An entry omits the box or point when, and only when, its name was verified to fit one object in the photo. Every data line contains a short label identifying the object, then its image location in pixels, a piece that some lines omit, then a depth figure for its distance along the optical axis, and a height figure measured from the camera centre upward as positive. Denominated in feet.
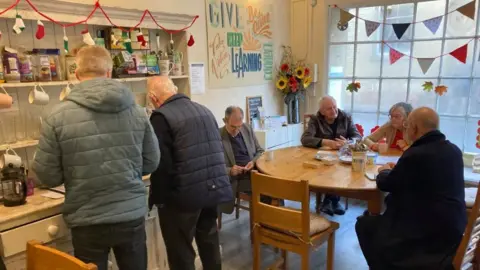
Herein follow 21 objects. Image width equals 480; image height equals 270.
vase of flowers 13.87 -0.42
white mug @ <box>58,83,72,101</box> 7.34 -0.33
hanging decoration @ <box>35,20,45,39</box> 6.70 +0.80
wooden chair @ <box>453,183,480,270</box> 5.65 -2.79
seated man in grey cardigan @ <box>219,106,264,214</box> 9.62 -2.09
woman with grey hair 9.95 -1.69
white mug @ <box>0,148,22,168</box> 6.48 -1.47
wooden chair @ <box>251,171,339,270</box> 6.78 -2.92
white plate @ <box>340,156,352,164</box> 8.98 -2.14
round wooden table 7.42 -2.25
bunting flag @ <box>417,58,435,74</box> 12.09 +0.22
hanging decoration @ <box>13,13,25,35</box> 6.34 +0.85
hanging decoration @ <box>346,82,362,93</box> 13.48 -0.55
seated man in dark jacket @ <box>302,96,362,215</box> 10.64 -1.63
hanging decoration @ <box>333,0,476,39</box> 11.07 +1.58
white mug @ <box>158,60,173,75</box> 9.09 +0.18
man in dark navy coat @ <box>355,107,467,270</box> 6.05 -2.18
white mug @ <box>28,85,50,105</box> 6.84 -0.40
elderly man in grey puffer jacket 5.11 -1.18
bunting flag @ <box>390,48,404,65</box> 12.63 +0.51
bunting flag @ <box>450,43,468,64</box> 11.45 +0.50
